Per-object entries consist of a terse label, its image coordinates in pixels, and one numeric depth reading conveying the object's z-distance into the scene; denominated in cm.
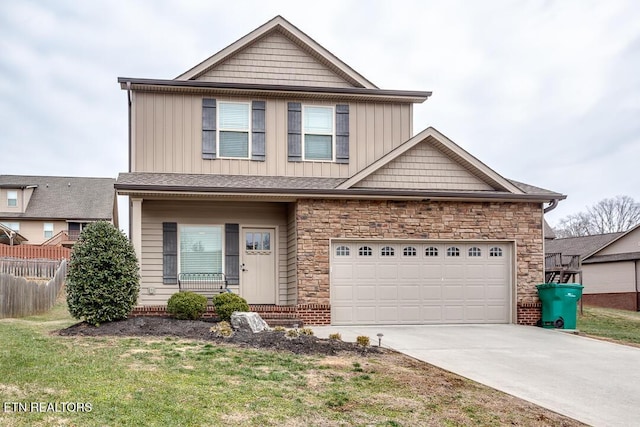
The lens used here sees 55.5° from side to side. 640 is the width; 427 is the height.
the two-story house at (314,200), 1431
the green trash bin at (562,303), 1431
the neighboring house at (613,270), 3020
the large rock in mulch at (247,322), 1146
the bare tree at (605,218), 5556
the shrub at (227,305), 1284
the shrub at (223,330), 1091
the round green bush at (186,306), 1284
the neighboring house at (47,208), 3847
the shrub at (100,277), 1166
